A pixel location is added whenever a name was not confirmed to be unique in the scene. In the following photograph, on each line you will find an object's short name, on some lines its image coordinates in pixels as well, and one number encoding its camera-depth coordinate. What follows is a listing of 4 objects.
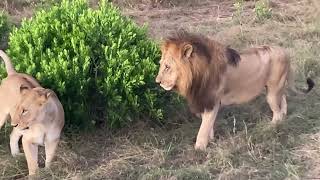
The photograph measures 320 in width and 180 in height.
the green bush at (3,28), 13.18
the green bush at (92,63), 10.65
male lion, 10.25
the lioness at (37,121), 9.27
